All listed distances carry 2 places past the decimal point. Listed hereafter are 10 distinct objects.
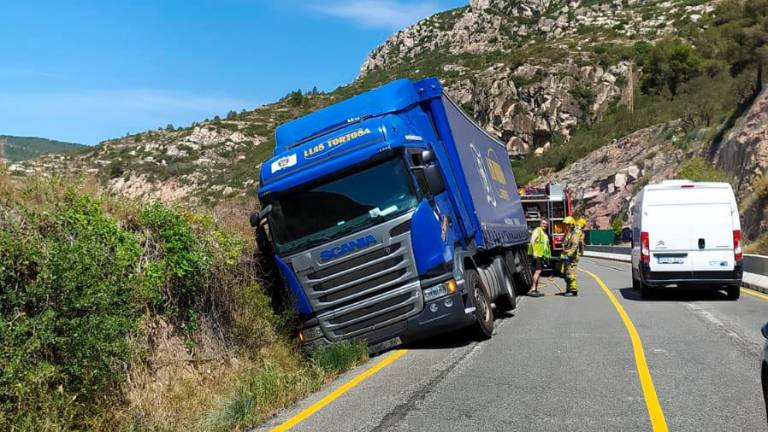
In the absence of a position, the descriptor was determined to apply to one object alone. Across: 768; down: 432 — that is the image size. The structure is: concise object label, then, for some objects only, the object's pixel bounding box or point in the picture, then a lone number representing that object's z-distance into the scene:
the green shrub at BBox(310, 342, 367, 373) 9.02
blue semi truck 9.30
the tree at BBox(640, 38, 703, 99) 72.50
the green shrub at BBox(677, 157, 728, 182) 41.03
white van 15.01
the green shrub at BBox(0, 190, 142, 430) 5.45
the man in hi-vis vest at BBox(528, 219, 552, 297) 18.23
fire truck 26.52
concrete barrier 17.91
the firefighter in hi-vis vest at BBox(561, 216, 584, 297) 17.08
